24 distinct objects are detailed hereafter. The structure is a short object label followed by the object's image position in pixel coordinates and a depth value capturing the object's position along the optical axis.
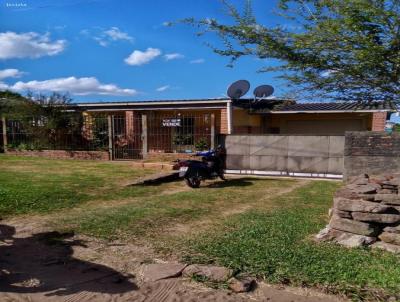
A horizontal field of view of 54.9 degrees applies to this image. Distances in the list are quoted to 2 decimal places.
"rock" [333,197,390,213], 4.69
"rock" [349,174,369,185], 6.26
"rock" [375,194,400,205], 5.11
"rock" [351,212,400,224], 4.64
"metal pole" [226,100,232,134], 16.28
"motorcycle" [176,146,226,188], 9.87
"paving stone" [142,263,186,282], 3.77
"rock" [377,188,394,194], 5.59
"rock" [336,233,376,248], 4.60
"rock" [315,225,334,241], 4.83
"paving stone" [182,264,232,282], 3.69
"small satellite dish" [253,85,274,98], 16.47
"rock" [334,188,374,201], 5.07
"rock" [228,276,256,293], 3.48
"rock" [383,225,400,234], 4.65
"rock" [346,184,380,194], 5.30
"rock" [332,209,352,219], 4.87
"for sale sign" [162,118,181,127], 16.09
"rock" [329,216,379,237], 4.70
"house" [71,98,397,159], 16.05
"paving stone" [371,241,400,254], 4.46
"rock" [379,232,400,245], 4.55
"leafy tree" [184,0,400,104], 3.73
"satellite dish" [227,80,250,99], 16.30
